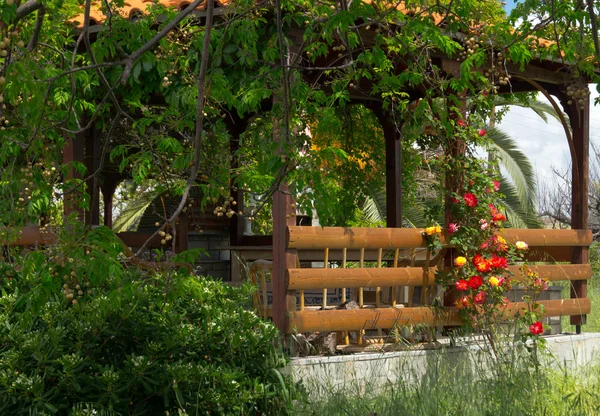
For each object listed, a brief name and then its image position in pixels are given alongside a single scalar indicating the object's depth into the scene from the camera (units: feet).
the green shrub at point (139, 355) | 16.29
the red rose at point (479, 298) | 25.17
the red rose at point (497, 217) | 25.49
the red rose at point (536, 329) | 24.61
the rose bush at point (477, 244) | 25.23
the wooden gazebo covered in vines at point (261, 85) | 14.47
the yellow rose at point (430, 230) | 25.61
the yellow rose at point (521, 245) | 25.81
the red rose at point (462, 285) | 25.04
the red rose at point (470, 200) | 25.49
